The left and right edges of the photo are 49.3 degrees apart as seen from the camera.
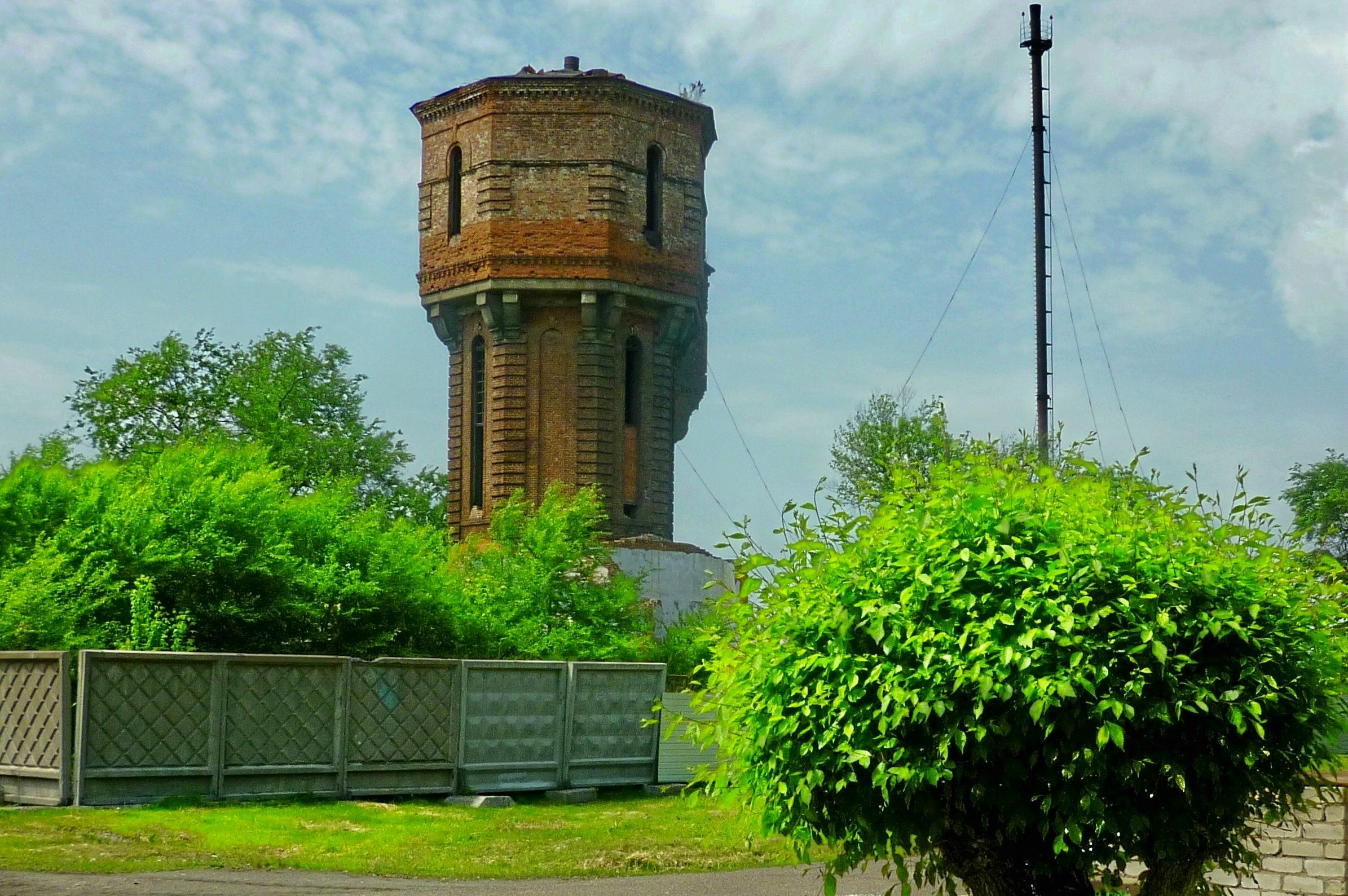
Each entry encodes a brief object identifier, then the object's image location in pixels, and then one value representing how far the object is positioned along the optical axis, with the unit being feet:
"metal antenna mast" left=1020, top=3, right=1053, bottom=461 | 95.76
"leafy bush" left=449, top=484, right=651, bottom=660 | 91.15
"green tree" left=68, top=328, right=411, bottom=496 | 163.63
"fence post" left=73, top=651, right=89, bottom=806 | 50.39
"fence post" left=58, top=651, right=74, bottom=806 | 50.49
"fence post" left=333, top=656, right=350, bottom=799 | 58.75
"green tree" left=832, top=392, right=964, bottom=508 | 168.04
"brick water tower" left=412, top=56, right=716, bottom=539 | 130.41
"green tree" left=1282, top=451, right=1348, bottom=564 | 222.28
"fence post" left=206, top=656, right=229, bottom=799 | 54.49
